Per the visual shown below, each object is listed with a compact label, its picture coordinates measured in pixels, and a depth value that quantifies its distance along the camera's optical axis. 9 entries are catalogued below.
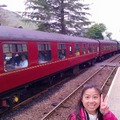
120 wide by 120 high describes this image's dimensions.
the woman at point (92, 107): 1.38
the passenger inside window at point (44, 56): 6.01
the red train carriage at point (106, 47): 16.23
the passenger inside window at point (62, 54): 7.56
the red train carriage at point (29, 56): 4.47
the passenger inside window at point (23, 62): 4.98
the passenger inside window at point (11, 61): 4.46
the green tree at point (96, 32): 33.52
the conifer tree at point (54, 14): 18.24
